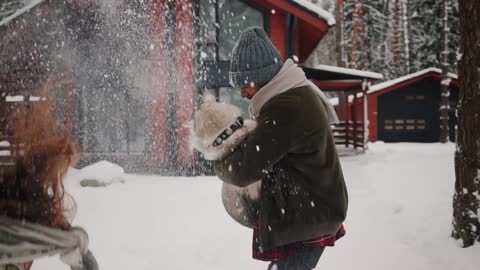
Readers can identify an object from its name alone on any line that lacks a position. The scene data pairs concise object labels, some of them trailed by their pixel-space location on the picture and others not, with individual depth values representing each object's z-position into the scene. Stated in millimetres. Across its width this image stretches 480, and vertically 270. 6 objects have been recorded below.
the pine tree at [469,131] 4188
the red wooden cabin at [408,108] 23625
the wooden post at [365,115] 16594
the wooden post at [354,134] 18298
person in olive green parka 1772
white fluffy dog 1856
